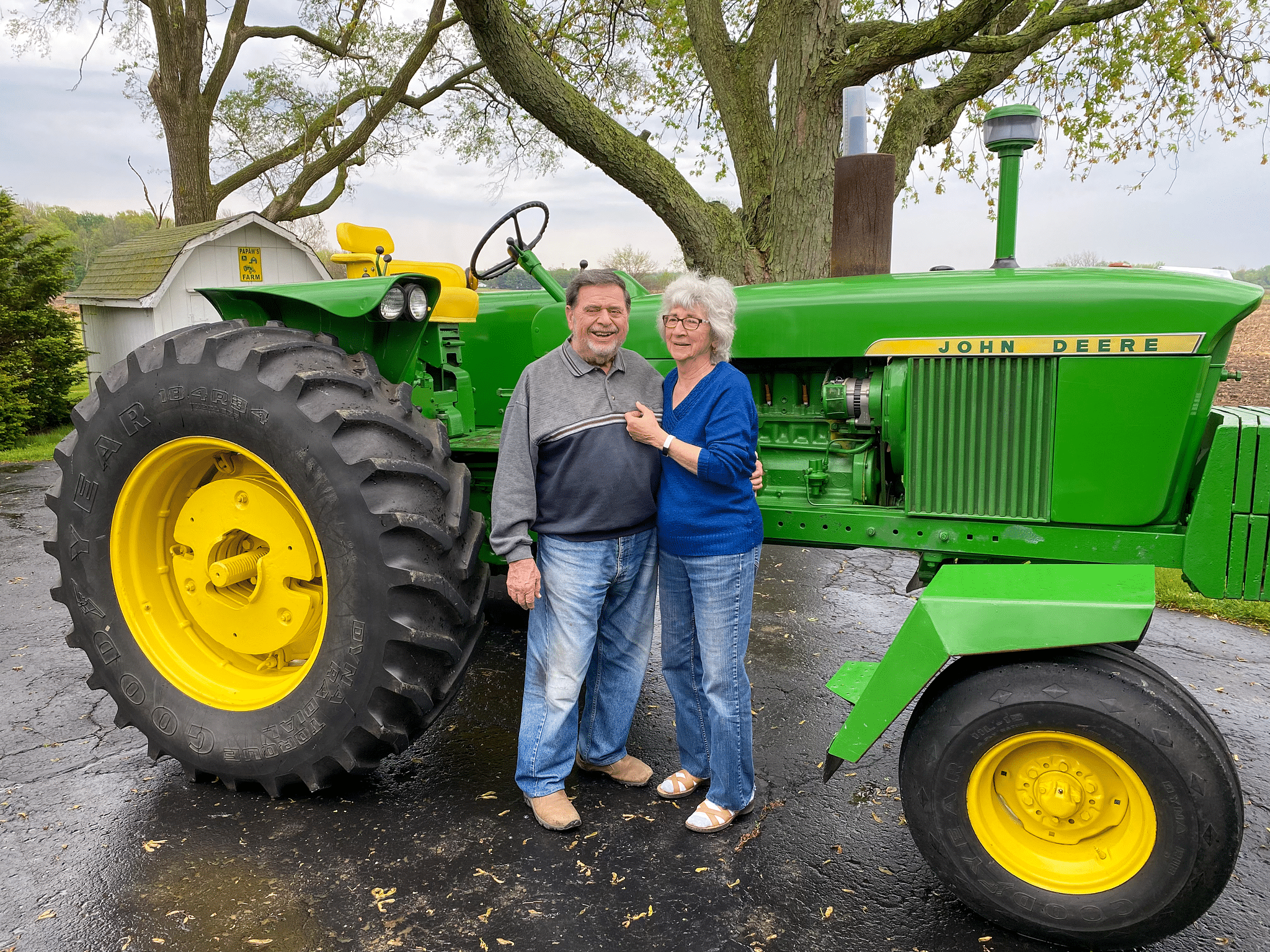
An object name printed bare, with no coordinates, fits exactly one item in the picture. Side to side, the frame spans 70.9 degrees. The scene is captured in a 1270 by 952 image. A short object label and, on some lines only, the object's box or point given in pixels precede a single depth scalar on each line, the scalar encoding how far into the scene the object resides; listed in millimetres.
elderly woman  2543
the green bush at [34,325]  11055
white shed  11047
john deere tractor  2152
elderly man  2643
